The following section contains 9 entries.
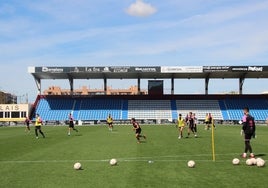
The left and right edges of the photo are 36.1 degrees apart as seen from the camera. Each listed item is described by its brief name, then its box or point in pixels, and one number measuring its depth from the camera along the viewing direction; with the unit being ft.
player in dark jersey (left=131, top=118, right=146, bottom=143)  94.41
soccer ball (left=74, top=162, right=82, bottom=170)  49.14
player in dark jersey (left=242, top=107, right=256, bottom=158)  59.98
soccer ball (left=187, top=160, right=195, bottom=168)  49.50
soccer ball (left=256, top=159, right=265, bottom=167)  49.73
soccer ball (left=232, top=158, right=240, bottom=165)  51.72
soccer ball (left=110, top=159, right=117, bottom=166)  52.60
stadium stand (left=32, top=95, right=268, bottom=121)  252.21
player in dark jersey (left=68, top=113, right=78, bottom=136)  128.91
